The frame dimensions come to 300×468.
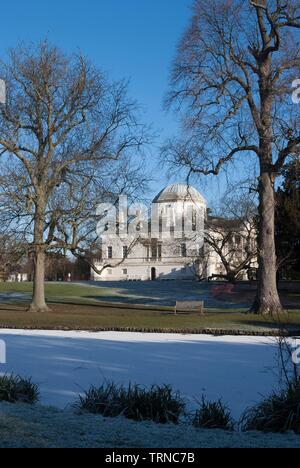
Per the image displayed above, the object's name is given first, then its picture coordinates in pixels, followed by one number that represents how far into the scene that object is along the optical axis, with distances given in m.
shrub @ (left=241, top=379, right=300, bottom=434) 7.61
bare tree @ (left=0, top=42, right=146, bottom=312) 31.92
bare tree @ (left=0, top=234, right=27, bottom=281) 31.42
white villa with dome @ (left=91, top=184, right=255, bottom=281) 52.86
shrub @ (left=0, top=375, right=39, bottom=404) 8.95
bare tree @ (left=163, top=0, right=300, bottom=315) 27.67
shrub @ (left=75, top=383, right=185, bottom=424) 8.09
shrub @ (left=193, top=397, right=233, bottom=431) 7.75
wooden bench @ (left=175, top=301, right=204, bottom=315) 32.38
